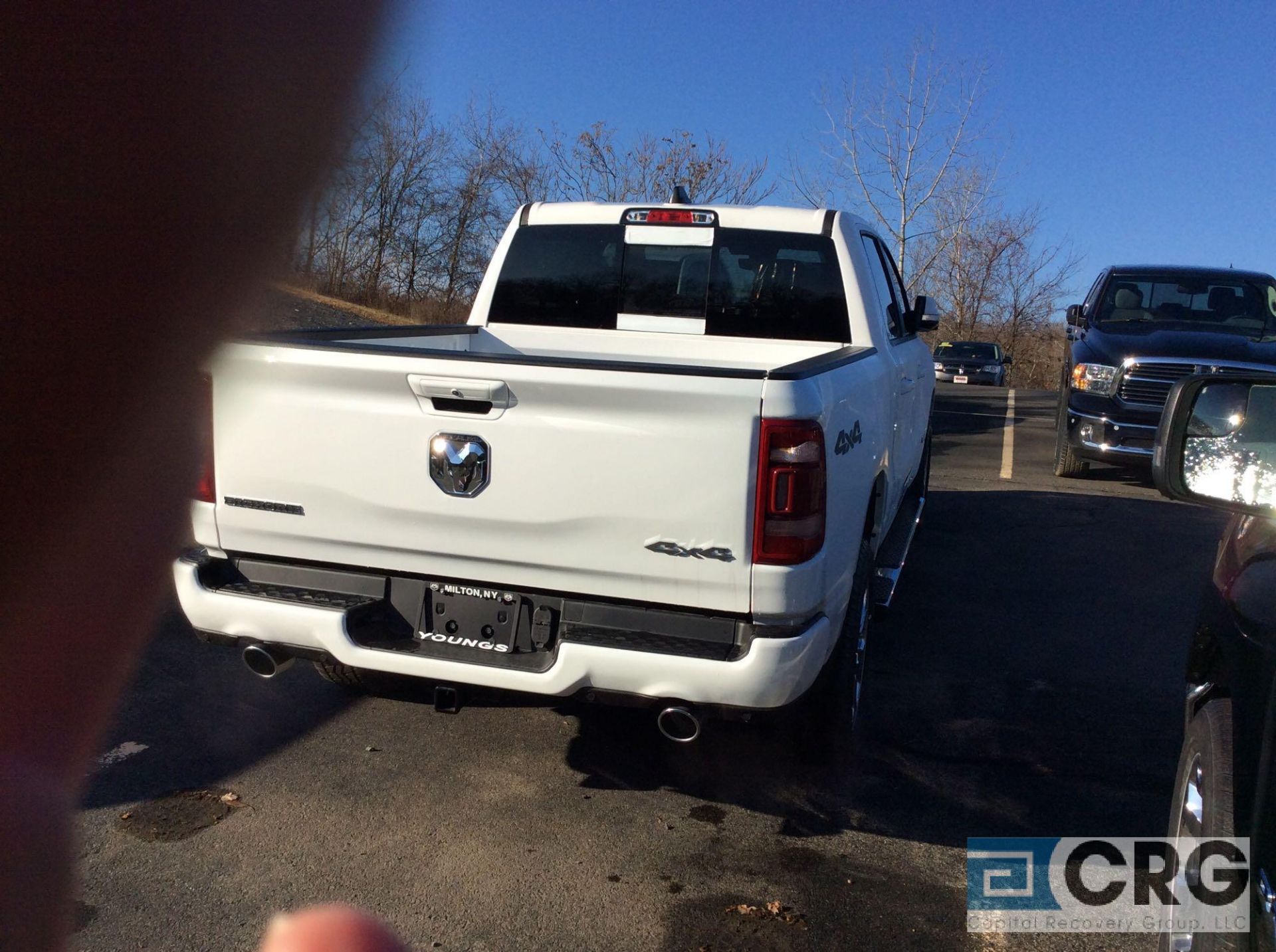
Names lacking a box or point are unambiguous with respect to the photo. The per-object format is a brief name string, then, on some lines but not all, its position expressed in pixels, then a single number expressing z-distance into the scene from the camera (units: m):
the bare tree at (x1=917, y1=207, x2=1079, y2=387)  49.47
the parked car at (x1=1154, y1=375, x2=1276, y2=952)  1.92
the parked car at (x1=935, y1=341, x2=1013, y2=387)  28.44
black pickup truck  9.91
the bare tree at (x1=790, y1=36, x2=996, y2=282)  24.43
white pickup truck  3.04
